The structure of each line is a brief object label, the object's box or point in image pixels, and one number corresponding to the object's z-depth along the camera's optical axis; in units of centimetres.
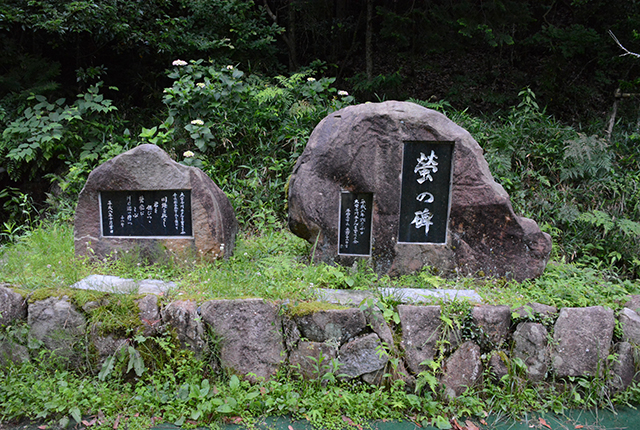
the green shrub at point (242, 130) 605
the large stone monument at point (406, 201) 409
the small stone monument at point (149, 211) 416
